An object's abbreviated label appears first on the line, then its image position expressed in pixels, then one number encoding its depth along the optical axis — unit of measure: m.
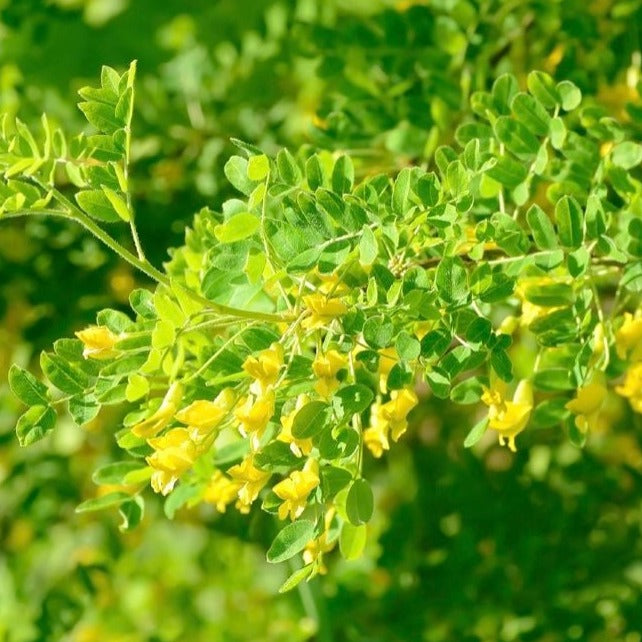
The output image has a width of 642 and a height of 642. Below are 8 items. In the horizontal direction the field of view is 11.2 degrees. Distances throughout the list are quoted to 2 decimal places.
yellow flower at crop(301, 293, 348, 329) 1.15
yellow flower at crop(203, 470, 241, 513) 1.24
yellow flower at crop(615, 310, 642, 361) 1.21
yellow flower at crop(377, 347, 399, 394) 1.18
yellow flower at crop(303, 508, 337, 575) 1.17
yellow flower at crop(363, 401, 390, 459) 1.19
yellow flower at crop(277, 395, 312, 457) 1.15
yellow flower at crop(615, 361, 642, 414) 1.23
